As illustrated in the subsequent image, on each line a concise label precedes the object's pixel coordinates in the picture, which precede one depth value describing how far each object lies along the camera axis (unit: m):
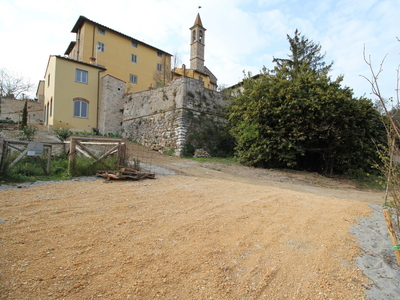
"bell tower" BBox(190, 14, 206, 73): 31.47
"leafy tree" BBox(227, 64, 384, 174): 11.07
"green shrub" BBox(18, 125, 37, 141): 12.12
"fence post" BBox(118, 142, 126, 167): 7.91
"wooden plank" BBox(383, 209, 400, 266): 2.74
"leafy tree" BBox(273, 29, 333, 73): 22.54
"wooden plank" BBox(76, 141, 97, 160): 7.32
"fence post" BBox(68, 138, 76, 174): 7.12
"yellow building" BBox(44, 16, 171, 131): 18.62
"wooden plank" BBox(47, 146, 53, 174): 7.23
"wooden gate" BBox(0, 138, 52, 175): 6.33
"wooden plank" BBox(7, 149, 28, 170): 6.40
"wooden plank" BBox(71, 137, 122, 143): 7.25
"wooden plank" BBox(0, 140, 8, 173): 6.29
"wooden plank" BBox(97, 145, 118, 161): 7.61
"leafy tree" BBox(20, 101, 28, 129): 18.37
